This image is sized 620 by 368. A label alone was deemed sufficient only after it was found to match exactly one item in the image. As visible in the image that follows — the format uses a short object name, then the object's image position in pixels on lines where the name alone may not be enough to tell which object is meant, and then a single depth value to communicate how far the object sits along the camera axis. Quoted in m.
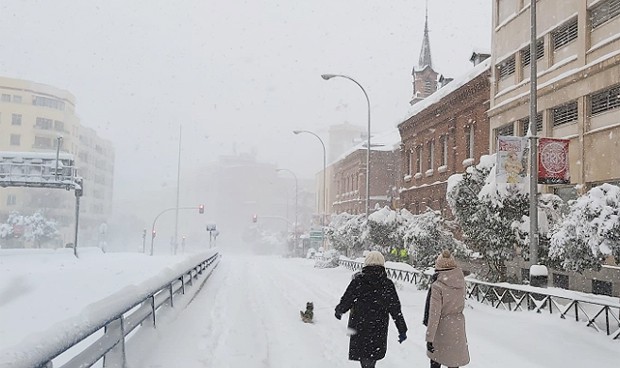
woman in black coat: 6.47
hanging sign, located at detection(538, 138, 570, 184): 15.11
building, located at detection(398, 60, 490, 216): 30.11
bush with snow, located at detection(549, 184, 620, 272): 11.28
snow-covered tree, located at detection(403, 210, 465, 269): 20.11
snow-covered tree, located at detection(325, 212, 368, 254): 33.22
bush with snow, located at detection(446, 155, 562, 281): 16.25
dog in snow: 12.46
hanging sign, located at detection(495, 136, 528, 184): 15.33
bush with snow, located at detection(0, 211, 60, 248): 78.76
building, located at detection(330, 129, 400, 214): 58.84
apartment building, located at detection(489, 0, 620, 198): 19.02
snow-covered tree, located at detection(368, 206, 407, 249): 28.16
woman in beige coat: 6.55
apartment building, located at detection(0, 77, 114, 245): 89.81
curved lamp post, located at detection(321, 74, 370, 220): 28.41
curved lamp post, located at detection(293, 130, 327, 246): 43.47
